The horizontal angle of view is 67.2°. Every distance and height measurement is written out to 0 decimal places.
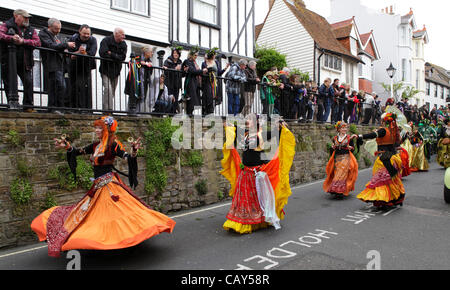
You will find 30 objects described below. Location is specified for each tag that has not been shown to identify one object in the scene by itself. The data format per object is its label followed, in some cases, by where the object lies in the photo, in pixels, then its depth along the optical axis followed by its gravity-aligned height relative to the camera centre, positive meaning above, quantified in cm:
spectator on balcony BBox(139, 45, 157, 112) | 814 +131
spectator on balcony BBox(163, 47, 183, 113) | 876 +144
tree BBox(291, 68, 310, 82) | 2194 +396
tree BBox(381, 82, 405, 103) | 3397 +479
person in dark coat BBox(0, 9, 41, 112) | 611 +160
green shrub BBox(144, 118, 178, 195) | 778 -42
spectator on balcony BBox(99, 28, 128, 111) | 759 +166
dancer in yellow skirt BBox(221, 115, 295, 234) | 625 -93
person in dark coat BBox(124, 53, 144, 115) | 781 +122
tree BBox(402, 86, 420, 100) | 3403 +432
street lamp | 2100 +392
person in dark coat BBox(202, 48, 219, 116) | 943 +135
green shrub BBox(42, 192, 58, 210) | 616 -121
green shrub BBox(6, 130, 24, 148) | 581 -5
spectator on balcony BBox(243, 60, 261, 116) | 1078 +156
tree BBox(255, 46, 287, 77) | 2145 +475
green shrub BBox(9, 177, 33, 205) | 580 -97
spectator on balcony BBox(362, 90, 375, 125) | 1783 +122
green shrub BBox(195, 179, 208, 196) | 871 -135
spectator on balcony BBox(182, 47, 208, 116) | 900 +138
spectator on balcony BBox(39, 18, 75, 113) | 670 +135
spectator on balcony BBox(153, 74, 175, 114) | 855 +86
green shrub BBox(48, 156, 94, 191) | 634 -78
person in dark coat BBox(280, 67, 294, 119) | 1214 +140
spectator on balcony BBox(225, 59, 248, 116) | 1014 +147
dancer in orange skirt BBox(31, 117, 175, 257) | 452 -116
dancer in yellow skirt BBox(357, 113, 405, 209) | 768 -85
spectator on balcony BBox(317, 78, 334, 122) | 1385 +142
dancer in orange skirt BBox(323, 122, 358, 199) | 925 -93
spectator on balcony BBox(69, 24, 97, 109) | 712 +141
